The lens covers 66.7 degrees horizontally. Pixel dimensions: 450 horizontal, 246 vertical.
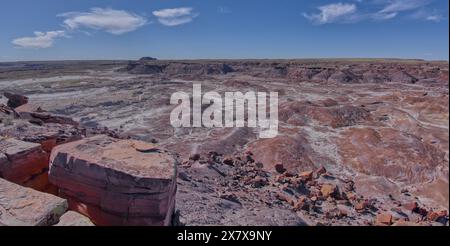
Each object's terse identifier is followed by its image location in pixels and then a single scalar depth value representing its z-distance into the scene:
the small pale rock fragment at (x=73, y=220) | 5.31
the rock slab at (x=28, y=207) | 5.15
